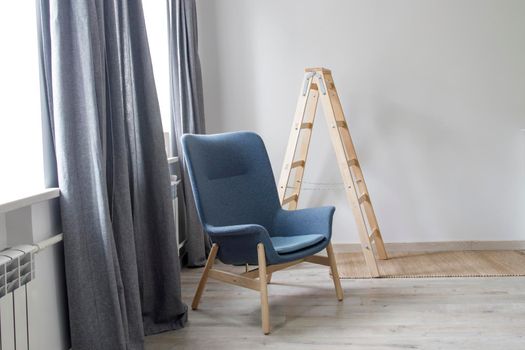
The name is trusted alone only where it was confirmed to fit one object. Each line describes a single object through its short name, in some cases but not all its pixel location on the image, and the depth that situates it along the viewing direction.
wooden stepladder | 3.85
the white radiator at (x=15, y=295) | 1.75
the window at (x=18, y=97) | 2.08
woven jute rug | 3.69
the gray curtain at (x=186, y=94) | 3.80
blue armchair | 2.87
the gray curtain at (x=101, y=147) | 2.05
